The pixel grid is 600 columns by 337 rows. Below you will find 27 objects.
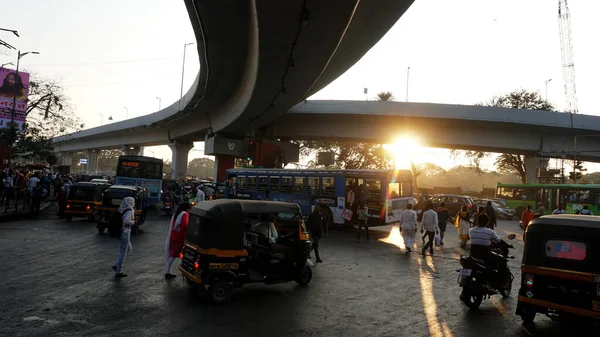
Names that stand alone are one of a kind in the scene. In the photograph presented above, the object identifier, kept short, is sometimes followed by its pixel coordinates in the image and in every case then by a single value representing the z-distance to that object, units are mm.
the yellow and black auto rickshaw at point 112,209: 15270
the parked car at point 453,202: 29828
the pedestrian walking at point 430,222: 13742
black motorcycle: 7484
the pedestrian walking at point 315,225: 11977
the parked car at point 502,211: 32031
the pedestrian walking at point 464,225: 16078
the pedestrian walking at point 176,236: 8836
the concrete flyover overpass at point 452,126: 32219
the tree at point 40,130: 32906
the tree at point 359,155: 55281
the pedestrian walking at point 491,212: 16266
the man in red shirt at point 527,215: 18672
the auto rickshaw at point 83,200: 18797
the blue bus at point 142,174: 27422
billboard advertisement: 28688
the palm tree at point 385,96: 51875
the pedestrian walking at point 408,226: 13961
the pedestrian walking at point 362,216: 16630
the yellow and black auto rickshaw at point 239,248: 7320
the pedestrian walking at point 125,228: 8766
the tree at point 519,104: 50625
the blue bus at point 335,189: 18875
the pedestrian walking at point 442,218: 16462
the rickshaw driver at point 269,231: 8398
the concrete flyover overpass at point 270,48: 11820
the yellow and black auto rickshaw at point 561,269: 5898
